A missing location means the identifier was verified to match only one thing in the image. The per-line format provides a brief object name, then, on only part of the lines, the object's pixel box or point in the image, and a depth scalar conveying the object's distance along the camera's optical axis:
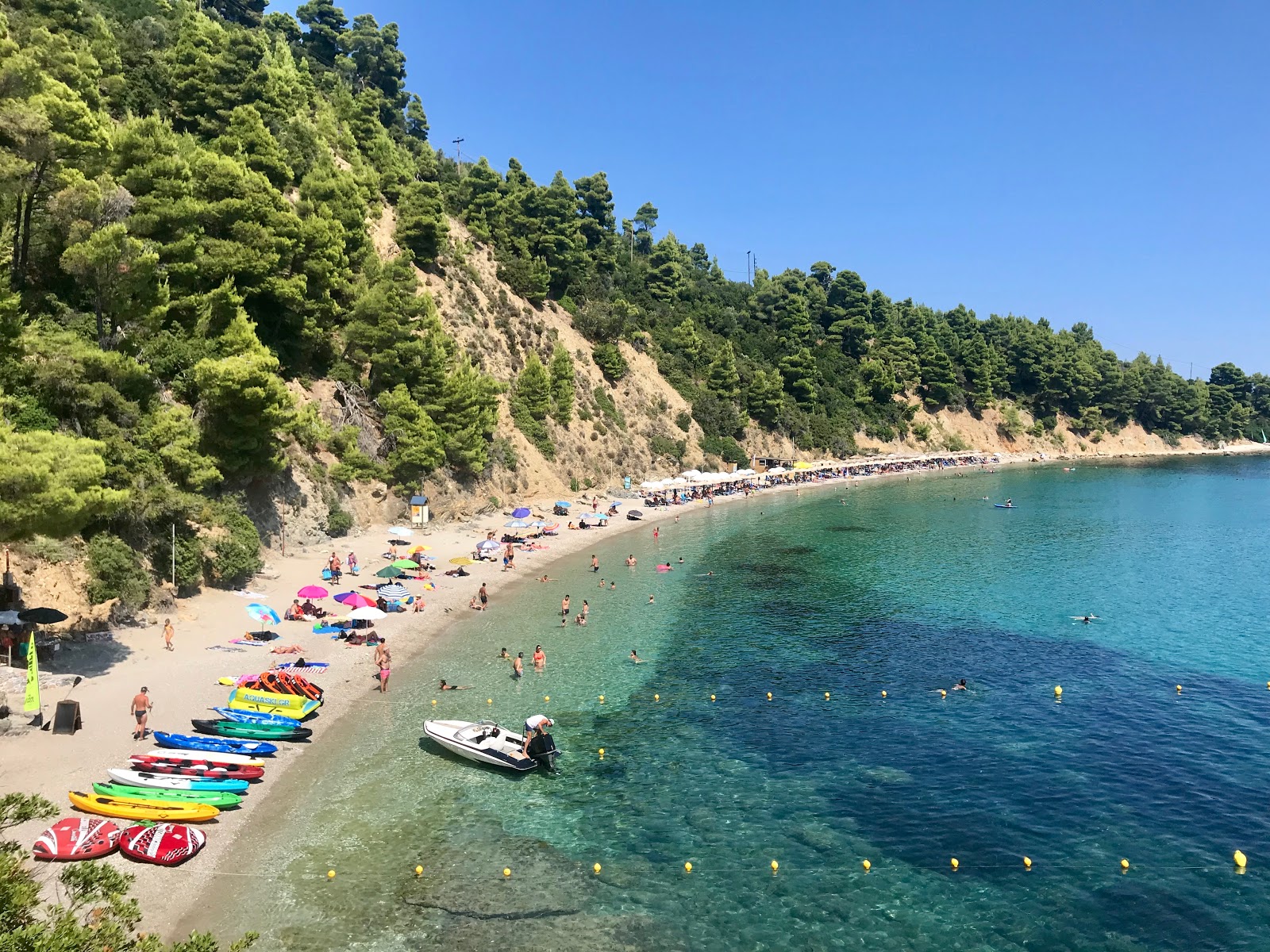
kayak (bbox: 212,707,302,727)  23.47
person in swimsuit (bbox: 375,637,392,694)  28.30
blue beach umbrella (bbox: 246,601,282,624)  30.34
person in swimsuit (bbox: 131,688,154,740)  21.67
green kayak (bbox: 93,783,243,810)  18.42
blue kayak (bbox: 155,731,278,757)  21.39
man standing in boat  23.47
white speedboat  22.70
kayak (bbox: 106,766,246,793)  18.95
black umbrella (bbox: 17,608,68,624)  23.81
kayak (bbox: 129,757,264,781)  19.92
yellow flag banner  21.17
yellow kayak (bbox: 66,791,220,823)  17.91
